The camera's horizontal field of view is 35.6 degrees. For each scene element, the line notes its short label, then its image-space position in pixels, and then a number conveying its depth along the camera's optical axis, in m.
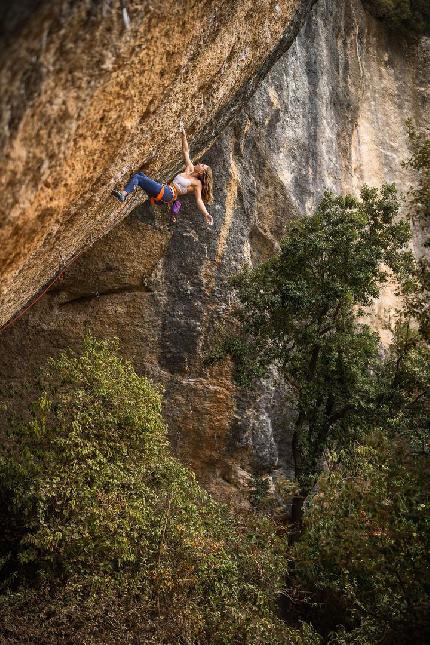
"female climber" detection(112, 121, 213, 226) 10.46
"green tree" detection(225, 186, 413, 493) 14.38
